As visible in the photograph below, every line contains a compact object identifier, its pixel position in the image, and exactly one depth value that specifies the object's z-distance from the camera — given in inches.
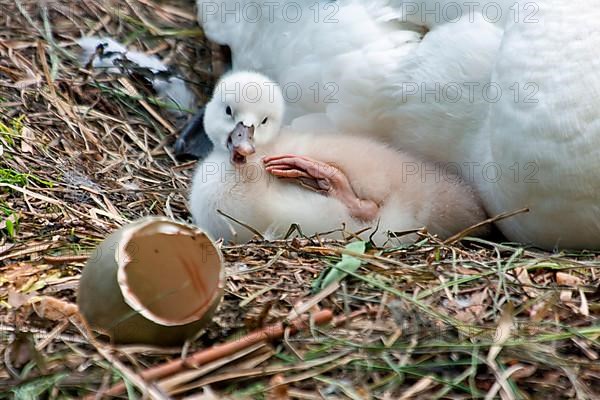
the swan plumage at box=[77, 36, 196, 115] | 270.9
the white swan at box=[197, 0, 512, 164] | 194.2
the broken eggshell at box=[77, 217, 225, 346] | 138.6
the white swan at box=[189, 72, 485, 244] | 195.6
